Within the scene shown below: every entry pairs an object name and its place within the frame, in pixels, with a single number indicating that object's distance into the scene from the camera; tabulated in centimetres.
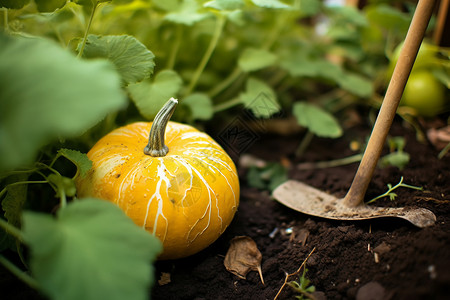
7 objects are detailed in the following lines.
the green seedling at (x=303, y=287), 51
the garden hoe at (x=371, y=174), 52
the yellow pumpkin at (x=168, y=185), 53
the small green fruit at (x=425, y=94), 71
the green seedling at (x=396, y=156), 64
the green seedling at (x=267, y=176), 69
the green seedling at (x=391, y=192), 57
